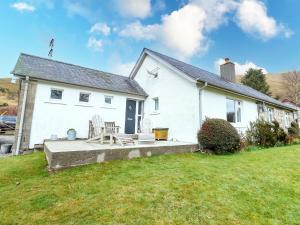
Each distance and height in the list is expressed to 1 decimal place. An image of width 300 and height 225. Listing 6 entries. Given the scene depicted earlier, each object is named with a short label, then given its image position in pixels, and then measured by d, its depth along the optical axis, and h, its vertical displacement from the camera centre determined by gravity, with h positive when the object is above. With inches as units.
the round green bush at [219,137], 335.0 +3.3
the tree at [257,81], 1449.1 +468.8
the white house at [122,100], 367.6 +86.8
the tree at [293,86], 1544.0 +475.1
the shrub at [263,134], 467.5 +16.0
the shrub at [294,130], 654.7 +39.9
